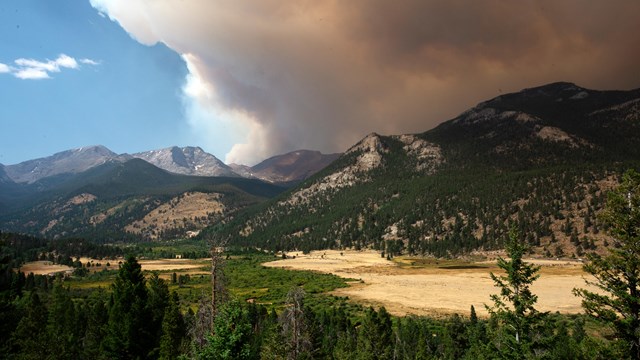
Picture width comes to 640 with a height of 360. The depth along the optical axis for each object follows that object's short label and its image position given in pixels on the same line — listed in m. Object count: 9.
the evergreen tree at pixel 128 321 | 36.84
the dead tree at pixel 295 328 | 38.66
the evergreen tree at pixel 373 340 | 45.69
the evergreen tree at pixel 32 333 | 41.62
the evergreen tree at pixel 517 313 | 23.28
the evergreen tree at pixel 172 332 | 42.16
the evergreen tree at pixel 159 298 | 49.15
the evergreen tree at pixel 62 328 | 45.31
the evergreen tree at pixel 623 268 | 20.61
